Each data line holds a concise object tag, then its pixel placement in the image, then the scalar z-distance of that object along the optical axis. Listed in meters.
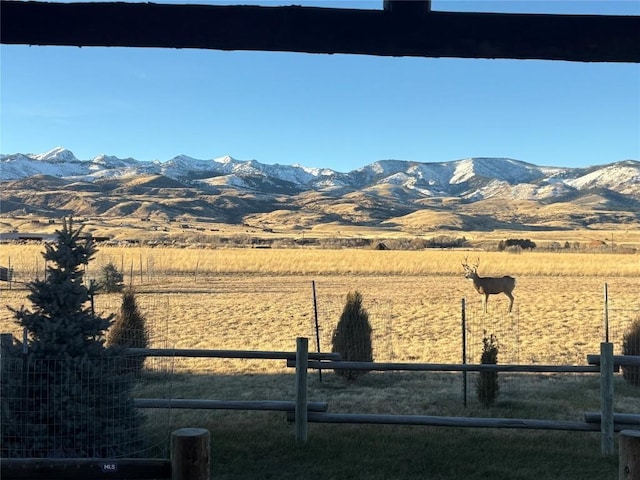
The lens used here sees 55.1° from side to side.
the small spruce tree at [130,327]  10.69
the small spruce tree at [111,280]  24.27
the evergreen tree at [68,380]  5.09
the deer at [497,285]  21.02
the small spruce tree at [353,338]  10.71
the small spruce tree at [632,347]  10.36
